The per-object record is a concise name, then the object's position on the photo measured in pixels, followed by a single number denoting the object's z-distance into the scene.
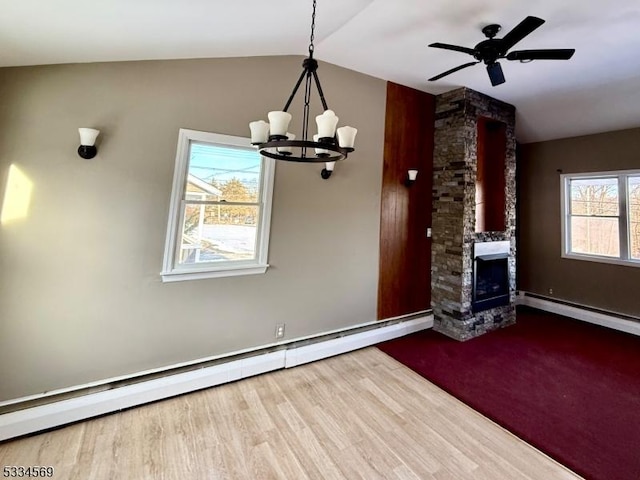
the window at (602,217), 4.26
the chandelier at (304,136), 1.44
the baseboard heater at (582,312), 4.16
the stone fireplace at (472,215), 3.79
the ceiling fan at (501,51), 1.94
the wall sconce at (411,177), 3.83
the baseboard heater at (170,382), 2.03
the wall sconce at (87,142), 2.08
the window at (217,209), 2.51
